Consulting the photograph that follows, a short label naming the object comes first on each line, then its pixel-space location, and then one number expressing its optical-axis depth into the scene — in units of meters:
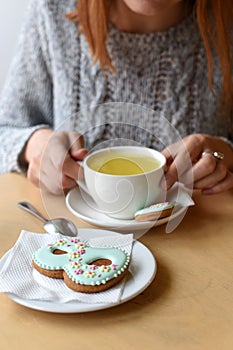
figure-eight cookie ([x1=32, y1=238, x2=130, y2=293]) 0.62
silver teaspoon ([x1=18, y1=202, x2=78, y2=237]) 0.77
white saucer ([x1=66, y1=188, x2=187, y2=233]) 0.78
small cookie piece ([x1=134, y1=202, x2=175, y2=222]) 0.78
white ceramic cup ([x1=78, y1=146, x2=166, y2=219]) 0.78
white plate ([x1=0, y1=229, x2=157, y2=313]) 0.59
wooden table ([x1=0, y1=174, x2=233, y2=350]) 0.57
